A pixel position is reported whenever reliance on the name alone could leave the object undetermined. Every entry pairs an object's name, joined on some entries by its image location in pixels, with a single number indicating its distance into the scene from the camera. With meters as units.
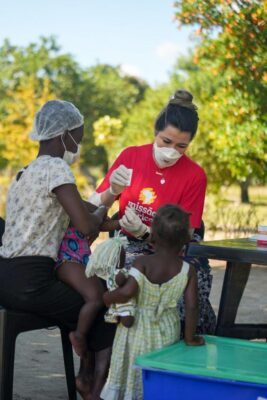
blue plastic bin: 3.15
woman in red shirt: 4.49
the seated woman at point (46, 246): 3.86
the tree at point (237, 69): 9.90
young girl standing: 3.64
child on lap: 3.86
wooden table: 4.34
